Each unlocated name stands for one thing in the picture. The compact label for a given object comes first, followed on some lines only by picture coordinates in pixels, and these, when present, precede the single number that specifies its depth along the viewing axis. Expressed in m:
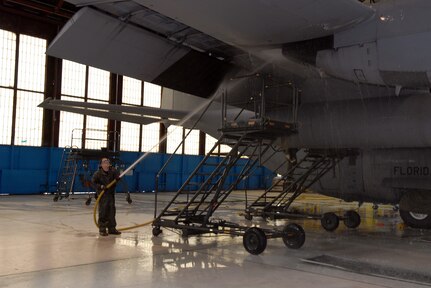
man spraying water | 9.30
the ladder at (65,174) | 18.95
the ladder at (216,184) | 8.31
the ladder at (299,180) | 11.41
